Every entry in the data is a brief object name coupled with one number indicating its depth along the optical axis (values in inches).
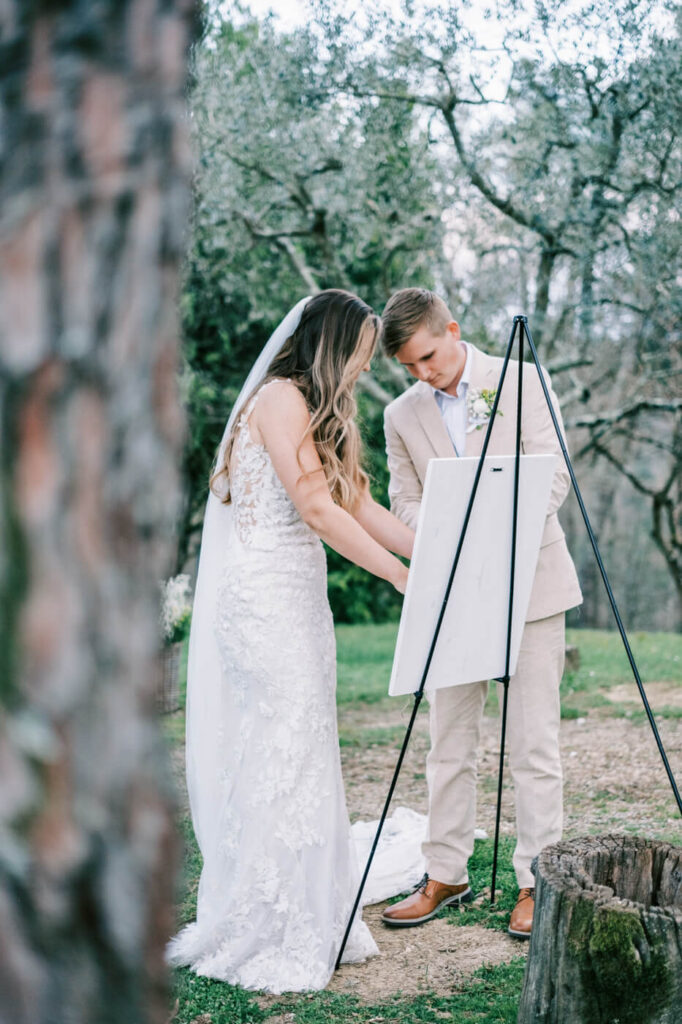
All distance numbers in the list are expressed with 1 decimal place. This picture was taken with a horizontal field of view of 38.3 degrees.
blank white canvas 118.3
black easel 114.6
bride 123.6
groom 141.8
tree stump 88.8
